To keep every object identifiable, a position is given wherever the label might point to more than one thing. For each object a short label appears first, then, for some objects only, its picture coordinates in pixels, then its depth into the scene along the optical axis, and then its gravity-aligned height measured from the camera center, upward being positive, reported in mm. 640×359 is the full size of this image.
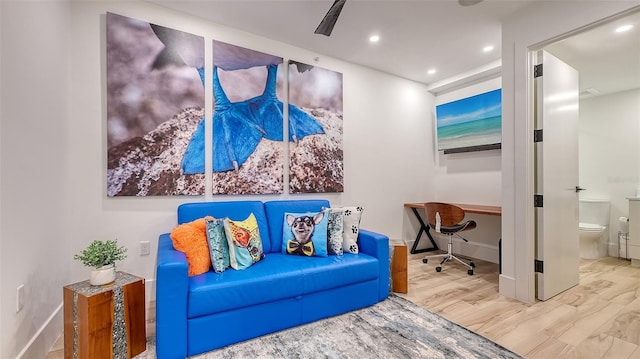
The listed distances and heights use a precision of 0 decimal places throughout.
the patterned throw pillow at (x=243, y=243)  2059 -488
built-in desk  3605 -575
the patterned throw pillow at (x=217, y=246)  1966 -476
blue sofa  1634 -748
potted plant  1658 -481
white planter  1652 -564
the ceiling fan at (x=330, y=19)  1958 +1173
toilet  3857 -724
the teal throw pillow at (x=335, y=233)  2443 -483
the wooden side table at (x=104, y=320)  1491 -779
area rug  1717 -1080
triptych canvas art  2297 +588
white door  2492 -13
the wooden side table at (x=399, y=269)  2654 -871
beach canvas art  3609 +772
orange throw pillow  1919 -461
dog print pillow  2408 -484
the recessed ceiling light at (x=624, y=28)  2539 +1352
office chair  3260 -512
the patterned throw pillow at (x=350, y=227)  2521 -446
